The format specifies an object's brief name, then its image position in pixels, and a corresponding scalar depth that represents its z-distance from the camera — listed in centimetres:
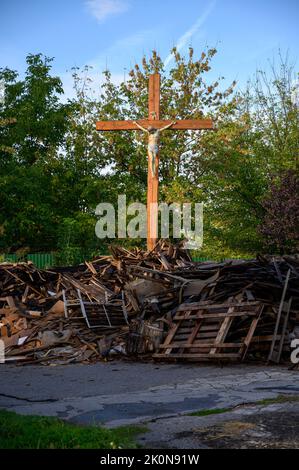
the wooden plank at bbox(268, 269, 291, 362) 1077
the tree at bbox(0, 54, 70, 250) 3075
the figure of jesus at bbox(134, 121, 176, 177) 1845
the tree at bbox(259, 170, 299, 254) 2692
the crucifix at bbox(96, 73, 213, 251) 1841
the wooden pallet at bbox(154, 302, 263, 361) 1086
